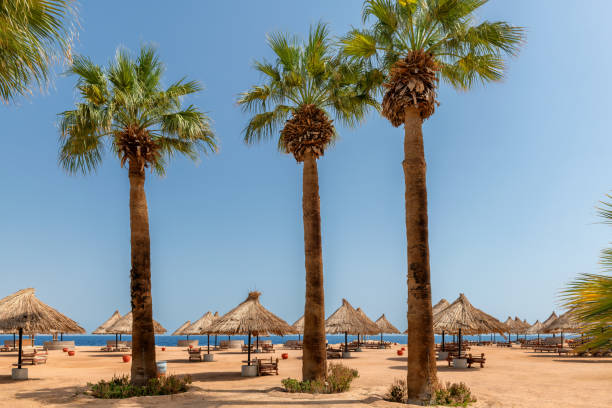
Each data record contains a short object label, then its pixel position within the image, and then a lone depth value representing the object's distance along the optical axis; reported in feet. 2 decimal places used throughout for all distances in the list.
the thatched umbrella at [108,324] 140.35
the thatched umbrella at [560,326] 121.39
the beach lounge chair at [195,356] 99.45
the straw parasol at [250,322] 76.74
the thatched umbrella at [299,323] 140.01
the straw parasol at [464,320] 88.84
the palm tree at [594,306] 11.29
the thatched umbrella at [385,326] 141.62
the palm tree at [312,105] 57.21
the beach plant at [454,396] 42.98
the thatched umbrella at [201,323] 121.49
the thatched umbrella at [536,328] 158.22
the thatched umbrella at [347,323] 109.40
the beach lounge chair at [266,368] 72.02
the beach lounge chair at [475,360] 82.02
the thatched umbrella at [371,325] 111.72
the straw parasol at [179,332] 128.49
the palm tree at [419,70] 45.21
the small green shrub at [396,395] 45.47
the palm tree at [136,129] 55.11
